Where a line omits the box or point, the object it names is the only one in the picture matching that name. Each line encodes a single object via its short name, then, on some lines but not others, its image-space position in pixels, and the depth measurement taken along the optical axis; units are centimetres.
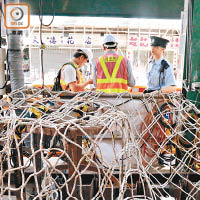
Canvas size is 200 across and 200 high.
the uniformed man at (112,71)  324
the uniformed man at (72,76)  355
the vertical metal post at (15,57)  270
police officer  344
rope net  145
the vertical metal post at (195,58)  273
